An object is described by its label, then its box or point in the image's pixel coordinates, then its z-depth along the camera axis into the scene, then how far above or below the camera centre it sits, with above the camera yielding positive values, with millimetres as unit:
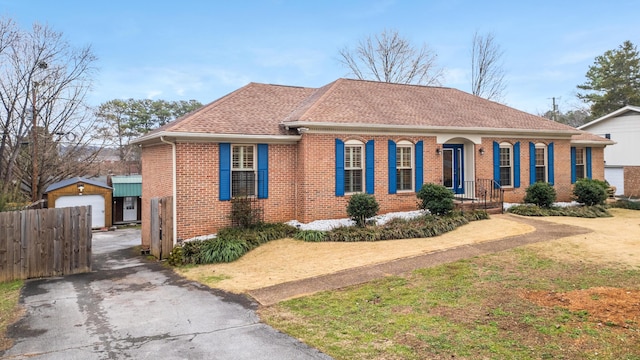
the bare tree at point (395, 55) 32719 +10504
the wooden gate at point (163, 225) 11492 -1001
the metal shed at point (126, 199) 23016 -532
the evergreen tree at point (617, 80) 36969 +9515
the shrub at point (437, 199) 13625 -414
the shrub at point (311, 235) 12133 -1409
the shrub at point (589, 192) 16406 -291
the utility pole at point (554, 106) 41625 +8103
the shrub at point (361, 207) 12750 -619
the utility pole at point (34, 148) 20219 +2089
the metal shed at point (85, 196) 20922 -317
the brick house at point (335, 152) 12336 +1239
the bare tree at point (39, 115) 21984 +4262
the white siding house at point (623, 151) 25209 +2186
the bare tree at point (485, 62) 32094 +9727
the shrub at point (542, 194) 15781 -333
